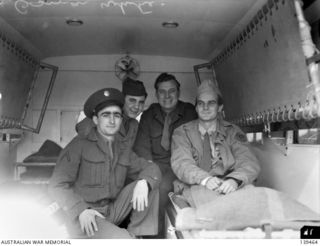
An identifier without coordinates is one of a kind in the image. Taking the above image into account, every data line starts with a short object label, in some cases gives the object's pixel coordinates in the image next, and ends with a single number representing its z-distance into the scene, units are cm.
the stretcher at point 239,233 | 160
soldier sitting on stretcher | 205
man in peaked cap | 190
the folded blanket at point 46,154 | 222
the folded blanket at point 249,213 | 164
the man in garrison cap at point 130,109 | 210
